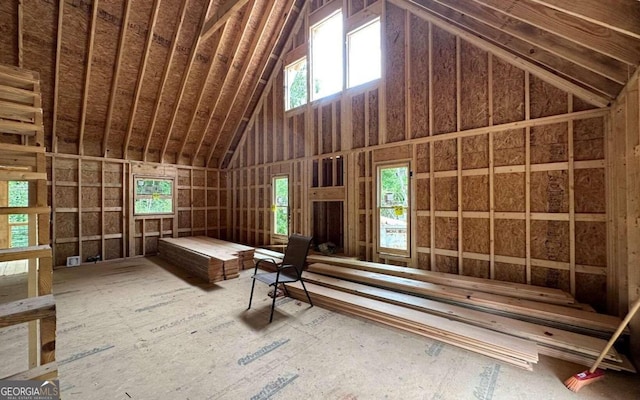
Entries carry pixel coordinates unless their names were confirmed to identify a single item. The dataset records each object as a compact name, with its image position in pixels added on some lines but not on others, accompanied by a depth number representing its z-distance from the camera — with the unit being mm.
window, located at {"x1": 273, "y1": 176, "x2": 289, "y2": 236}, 6641
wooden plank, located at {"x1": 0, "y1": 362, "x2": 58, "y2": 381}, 1138
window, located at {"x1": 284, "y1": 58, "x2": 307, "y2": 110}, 6312
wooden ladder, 1229
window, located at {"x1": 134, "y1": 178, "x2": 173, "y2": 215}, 6985
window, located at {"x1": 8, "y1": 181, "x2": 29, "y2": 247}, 6438
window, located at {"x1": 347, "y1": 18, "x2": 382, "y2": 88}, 4953
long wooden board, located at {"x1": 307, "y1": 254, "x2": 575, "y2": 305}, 3070
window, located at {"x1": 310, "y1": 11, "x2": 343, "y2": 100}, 5586
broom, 2049
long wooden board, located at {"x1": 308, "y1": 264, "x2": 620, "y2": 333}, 2635
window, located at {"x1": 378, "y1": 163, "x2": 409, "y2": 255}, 4516
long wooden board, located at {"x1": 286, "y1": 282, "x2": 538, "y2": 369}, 2420
